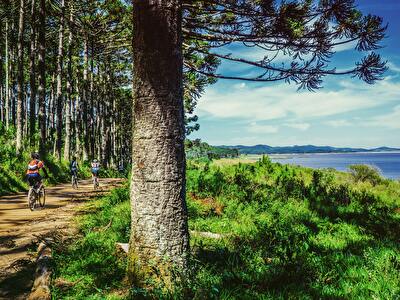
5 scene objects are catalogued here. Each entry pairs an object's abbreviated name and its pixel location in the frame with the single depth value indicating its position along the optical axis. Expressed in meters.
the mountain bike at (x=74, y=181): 16.19
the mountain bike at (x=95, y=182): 16.52
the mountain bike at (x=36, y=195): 10.35
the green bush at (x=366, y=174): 30.21
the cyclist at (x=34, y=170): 10.91
